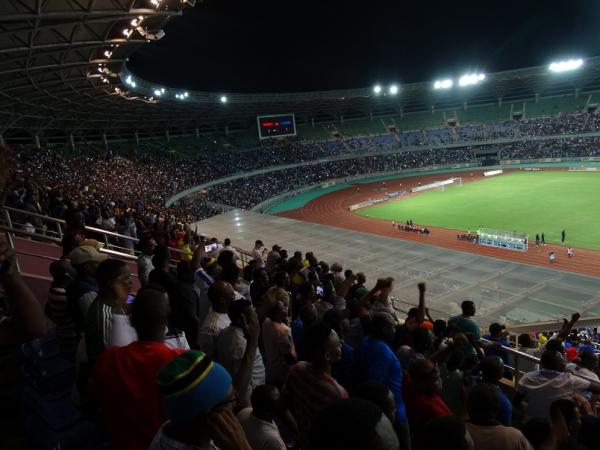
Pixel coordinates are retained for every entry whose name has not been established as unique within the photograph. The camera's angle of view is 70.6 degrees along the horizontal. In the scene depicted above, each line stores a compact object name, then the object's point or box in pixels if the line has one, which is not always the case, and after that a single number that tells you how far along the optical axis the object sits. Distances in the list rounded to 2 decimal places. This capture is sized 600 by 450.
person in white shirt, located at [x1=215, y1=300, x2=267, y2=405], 3.70
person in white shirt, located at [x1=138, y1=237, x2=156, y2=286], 7.73
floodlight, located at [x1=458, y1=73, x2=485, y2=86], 62.08
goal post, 51.60
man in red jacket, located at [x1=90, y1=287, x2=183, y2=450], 2.24
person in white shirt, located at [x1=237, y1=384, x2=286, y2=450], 2.75
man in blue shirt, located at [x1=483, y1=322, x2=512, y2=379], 5.85
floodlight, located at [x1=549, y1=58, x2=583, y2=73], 57.01
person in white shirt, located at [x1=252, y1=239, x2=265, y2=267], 12.91
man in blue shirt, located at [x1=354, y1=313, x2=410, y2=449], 3.55
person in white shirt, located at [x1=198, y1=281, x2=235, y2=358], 4.04
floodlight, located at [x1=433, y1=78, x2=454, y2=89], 63.19
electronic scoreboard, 54.59
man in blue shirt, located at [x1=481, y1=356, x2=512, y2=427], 3.97
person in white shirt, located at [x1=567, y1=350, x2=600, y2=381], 4.91
